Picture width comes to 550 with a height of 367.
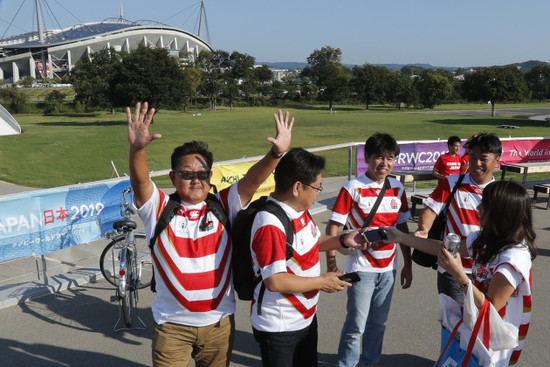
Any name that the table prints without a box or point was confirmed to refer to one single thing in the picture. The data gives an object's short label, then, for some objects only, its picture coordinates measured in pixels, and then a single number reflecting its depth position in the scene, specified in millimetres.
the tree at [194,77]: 78000
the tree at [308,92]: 98500
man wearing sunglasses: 2916
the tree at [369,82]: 82938
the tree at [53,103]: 67250
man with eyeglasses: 2754
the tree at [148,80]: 55750
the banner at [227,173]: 8078
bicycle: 5211
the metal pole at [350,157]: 10782
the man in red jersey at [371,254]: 4043
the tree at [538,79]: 102812
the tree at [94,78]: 65062
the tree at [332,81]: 83156
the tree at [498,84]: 59344
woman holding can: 2579
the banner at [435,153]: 11617
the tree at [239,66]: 96125
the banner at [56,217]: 5660
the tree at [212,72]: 83312
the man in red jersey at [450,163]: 9555
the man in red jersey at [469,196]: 4066
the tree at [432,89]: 85562
